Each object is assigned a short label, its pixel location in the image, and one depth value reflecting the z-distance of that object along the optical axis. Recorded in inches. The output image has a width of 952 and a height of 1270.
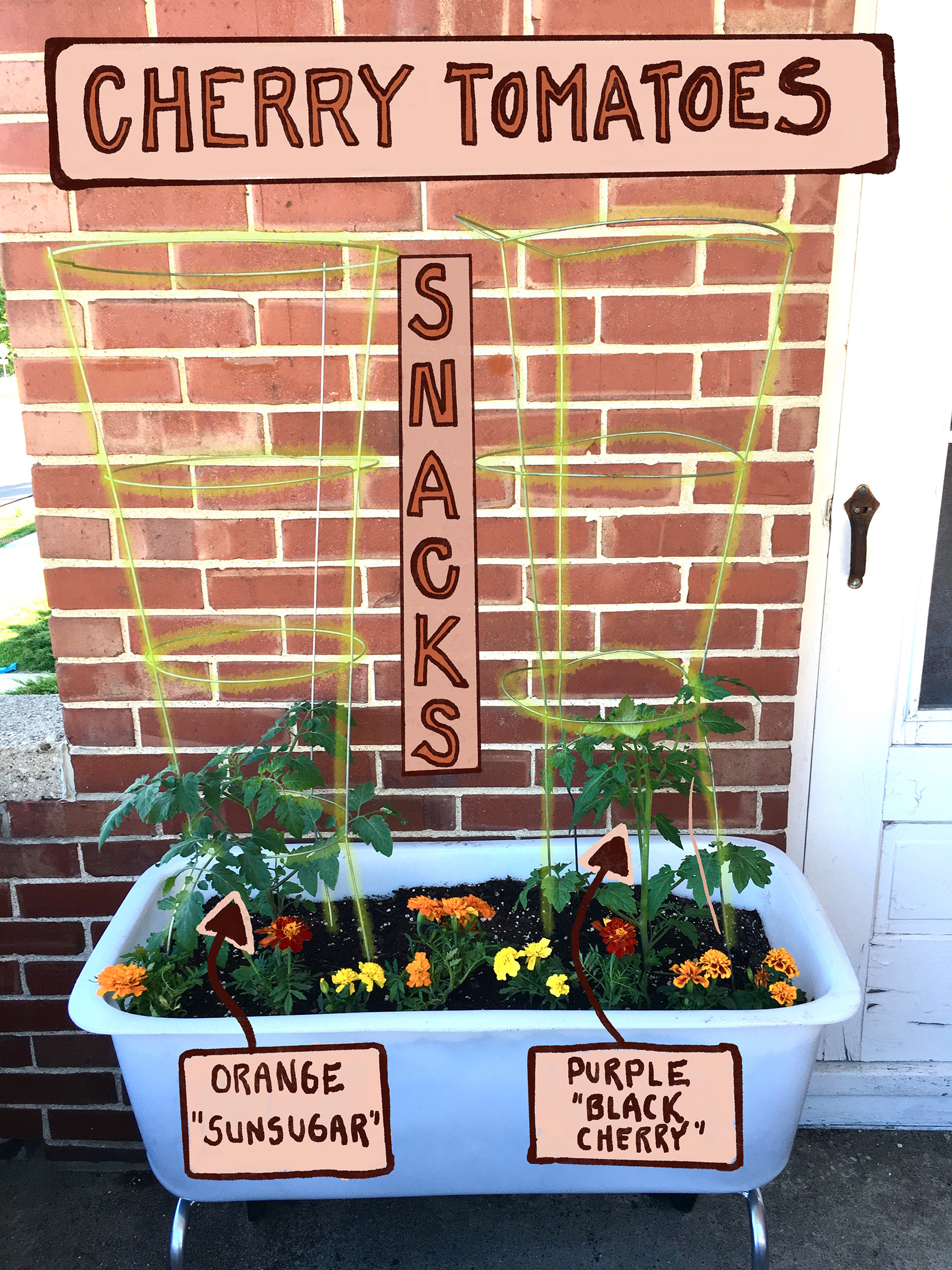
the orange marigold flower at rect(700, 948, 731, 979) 53.7
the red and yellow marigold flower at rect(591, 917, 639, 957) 54.7
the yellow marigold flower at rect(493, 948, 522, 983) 54.2
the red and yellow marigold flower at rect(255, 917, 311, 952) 56.4
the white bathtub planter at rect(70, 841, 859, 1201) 49.2
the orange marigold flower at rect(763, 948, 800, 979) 54.4
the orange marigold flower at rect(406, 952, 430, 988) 54.4
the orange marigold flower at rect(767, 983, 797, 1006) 52.6
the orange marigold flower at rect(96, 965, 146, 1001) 51.6
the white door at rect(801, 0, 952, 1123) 59.8
